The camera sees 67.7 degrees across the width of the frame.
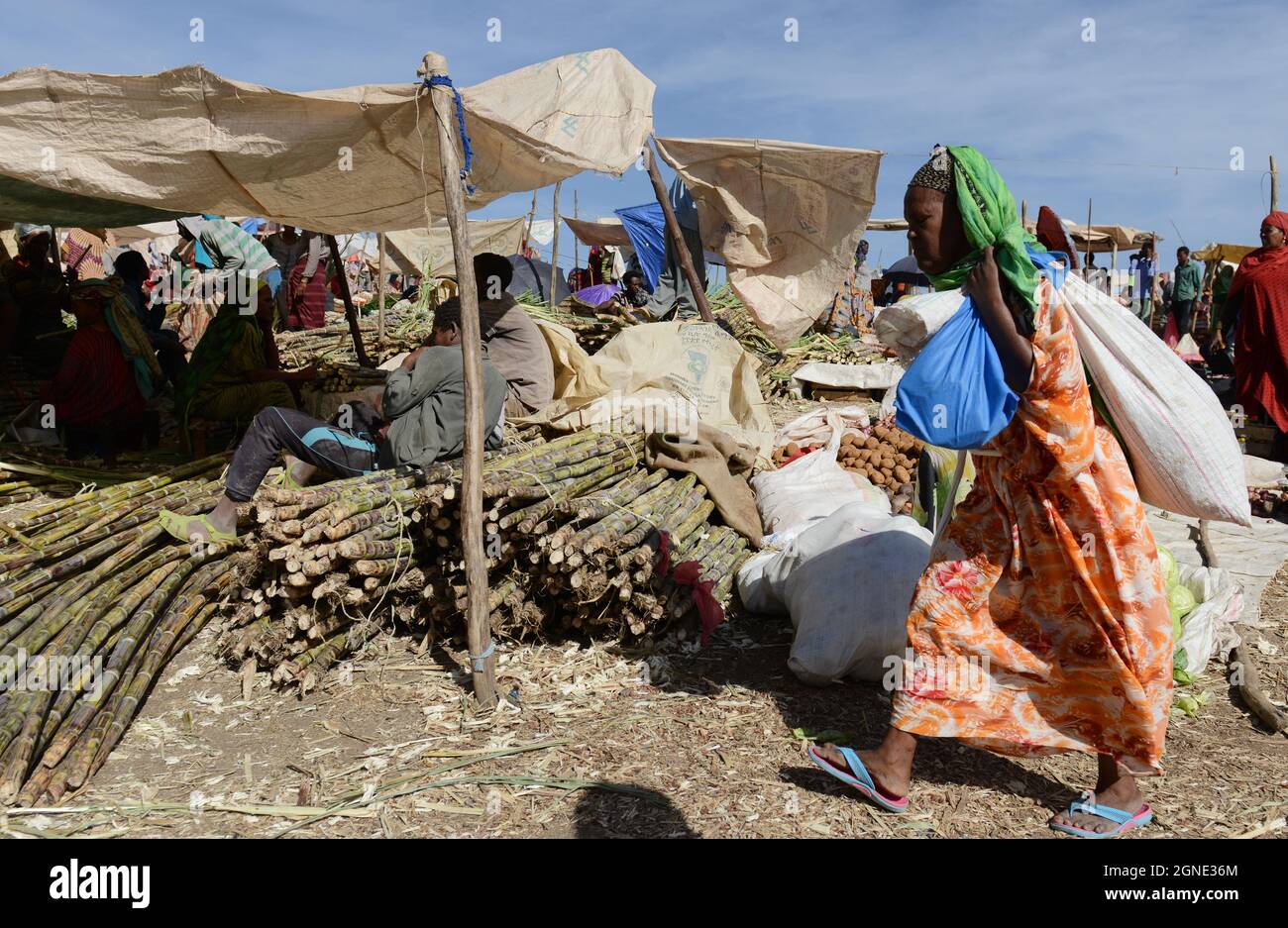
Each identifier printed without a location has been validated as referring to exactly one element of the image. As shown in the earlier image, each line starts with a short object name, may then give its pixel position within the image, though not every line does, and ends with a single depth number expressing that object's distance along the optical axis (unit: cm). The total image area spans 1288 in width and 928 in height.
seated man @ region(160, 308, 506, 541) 423
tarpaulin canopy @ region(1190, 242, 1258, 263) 1455
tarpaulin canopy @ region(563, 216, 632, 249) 1991
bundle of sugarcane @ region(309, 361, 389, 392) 636
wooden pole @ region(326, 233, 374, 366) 731
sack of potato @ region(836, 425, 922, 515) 621
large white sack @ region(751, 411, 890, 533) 507
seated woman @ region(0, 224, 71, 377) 807
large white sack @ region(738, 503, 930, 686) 350
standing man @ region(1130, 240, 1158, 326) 1622
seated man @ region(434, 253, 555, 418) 551
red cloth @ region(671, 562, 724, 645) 402
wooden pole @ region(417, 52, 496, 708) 343
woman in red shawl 725
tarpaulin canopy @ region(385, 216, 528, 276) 1596
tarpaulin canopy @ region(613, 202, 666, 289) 1535
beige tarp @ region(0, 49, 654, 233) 373
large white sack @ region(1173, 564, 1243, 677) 366
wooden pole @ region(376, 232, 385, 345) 866
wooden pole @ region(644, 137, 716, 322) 632
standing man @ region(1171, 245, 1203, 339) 1395
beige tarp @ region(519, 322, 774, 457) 603
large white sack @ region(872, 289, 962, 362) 243
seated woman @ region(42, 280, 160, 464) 614
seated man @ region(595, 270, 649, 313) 1202
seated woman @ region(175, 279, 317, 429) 611
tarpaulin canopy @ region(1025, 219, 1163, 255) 1773
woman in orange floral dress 240
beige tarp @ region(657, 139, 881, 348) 520
